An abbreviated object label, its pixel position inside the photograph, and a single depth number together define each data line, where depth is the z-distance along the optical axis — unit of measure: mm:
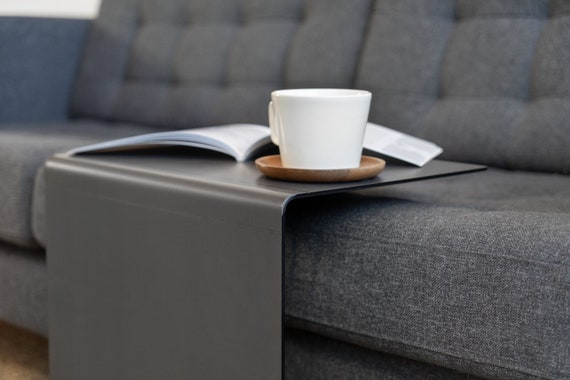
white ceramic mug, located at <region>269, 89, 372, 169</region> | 1279
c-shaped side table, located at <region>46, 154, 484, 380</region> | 1257
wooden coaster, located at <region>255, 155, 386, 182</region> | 1281
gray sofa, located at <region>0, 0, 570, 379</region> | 1244
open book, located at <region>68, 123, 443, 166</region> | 1424
